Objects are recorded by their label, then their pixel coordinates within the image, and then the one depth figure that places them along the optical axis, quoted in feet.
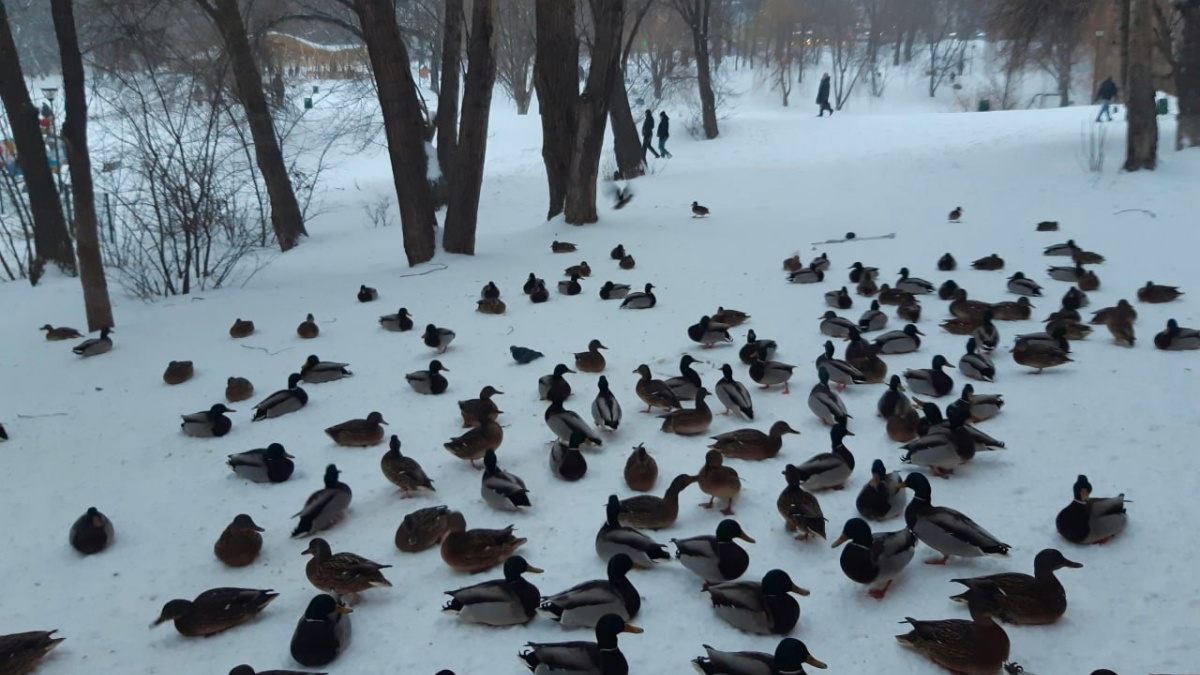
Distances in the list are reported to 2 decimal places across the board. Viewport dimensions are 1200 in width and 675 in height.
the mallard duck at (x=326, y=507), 15.99
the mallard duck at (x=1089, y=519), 13.88
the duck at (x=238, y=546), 15.05
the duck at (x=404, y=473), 17.24
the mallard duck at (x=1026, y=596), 11.90
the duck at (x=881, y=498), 15.03
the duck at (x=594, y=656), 11.12
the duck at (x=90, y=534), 15.72
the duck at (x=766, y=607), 12.16
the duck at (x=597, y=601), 12.51
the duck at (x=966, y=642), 10.93
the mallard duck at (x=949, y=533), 13.24
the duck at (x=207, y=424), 21.01
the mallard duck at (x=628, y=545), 14.20
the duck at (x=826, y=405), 19.24
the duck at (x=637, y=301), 31.60
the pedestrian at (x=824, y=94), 109.91
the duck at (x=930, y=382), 20.71
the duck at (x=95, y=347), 27.86
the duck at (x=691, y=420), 19.65
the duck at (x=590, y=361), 24.48
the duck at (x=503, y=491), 16.21
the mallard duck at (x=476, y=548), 14.24
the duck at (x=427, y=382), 23.52
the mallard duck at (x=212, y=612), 12.96
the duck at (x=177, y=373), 25.26
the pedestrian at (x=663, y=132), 82.33
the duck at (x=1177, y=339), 23.02
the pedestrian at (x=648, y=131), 79.87
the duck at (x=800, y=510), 14.40
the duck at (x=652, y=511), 15.47
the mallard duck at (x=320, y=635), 12.09
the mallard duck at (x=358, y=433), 19.99
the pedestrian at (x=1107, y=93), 76.54
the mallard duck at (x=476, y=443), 18.56
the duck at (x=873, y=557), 12.81
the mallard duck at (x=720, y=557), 13.44
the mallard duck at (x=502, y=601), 12.79
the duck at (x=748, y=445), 17.98
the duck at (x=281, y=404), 22.01
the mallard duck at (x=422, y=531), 15.19
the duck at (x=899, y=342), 24.79
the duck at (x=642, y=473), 16.96
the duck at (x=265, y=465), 18.40
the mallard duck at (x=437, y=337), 26.84
